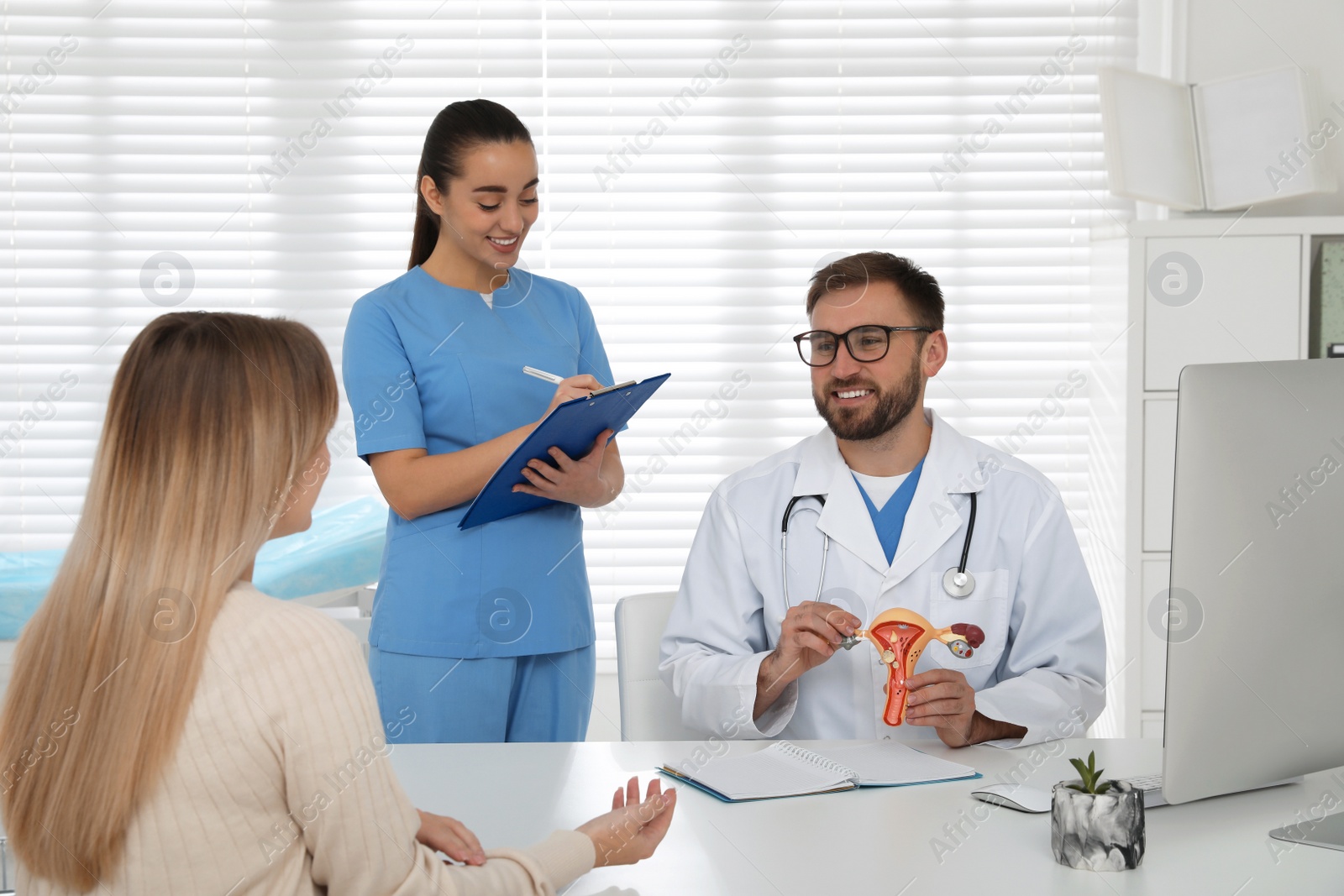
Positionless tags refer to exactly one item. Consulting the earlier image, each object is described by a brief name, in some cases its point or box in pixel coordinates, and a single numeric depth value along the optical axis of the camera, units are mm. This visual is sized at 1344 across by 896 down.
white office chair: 1883
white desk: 1143
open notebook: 1395
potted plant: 1154
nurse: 1975
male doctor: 1708
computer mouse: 1318
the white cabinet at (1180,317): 2785
